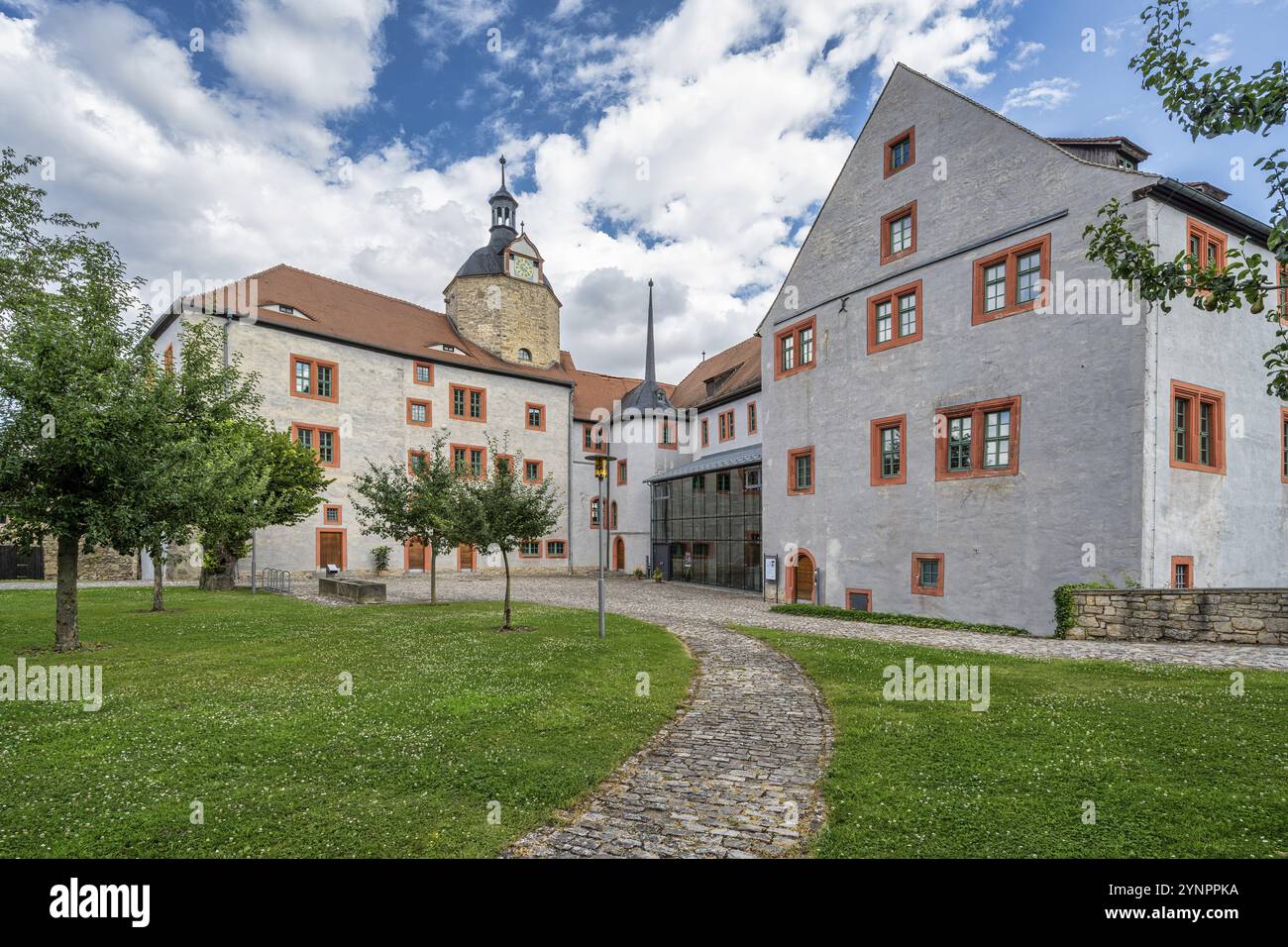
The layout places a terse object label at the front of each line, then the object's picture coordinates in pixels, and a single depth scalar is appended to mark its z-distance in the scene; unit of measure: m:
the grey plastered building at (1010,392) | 15.66
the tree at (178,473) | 11.23
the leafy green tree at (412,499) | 19.23
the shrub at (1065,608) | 15.45
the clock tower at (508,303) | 45.00
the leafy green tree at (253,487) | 16.09
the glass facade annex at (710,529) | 32.31
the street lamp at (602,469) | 13.35
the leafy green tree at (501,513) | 15.52
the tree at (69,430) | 10.41
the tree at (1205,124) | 4.79
